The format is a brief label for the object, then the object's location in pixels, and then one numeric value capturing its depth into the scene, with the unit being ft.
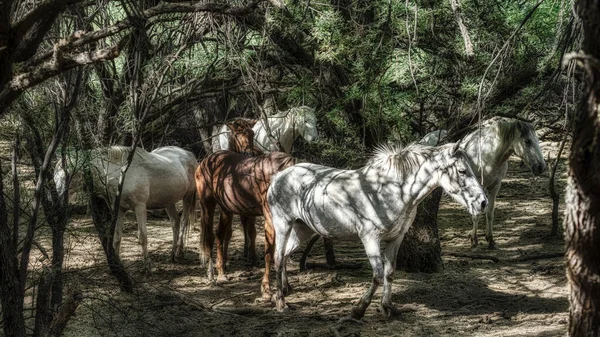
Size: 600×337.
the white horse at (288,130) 34.53
